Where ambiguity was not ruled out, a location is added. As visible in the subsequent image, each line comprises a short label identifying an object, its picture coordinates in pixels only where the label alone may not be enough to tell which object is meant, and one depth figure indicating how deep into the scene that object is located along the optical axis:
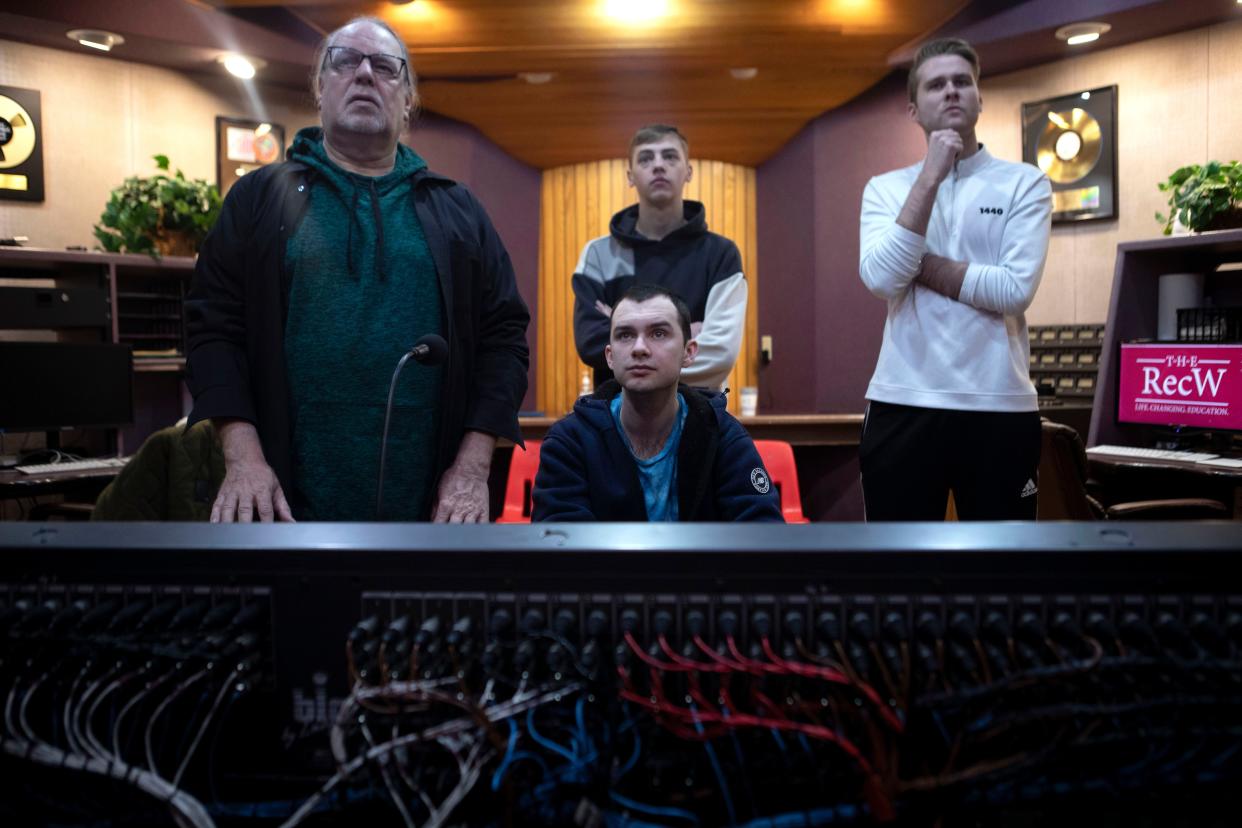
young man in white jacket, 1.86
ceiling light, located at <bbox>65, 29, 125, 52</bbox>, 4.73
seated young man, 1.76
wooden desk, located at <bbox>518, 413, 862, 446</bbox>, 4.18
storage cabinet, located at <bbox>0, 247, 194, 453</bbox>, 3.94
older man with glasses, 1.54
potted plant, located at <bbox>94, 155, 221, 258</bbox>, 4.35
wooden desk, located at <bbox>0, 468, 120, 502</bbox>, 3.38
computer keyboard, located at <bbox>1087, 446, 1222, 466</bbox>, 3.20
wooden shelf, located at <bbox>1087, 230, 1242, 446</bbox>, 3.76
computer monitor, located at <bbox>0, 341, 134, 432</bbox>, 3.84
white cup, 5.44
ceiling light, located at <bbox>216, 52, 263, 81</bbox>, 5.23
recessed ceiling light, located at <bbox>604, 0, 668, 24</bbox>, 4.69
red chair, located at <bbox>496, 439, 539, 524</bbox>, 3.78
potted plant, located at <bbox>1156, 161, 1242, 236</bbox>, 3.53
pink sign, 3.33
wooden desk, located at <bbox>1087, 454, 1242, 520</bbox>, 3.05
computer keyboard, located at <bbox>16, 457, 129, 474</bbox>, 3.67
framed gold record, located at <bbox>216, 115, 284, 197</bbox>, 5.69
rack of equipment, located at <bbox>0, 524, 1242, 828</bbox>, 0.74
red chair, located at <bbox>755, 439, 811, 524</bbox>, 3.56
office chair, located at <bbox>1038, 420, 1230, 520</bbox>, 2.67
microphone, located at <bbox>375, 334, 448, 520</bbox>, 1.26
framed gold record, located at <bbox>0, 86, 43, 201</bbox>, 4.83
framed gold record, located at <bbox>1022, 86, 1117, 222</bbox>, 5.20
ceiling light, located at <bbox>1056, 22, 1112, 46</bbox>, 4.83
